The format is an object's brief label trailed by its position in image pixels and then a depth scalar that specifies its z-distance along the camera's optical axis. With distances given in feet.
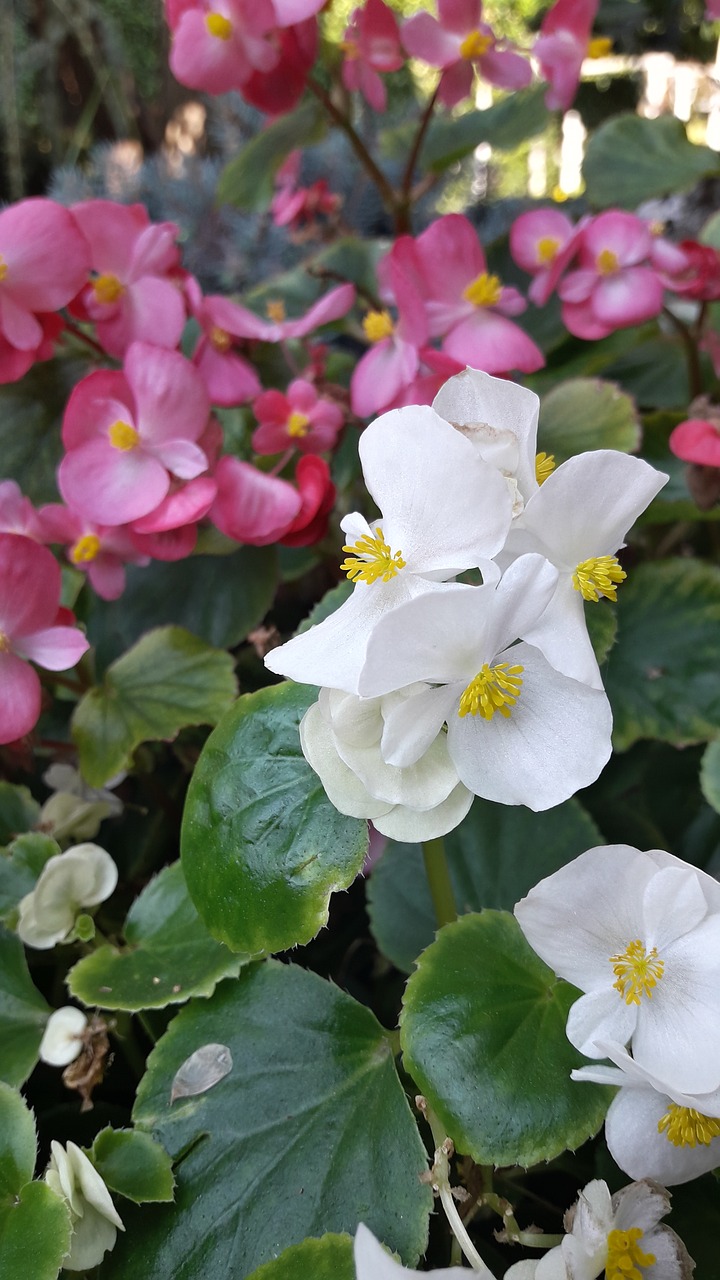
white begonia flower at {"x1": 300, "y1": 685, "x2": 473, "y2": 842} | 1.07
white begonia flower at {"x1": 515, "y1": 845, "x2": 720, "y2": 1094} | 1.06
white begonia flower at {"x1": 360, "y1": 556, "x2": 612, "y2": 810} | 0.95
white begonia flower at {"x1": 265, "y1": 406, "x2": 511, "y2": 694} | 0.99
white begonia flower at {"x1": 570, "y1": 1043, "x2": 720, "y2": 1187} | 1.08
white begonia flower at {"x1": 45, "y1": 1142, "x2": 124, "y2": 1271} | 1.25
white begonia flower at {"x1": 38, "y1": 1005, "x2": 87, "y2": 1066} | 1.49
